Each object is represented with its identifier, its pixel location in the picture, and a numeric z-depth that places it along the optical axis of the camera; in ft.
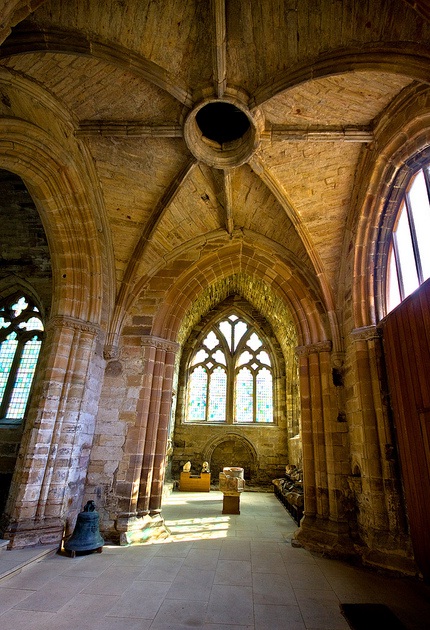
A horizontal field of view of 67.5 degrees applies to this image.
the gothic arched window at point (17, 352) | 24.70
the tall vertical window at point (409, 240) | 15.25
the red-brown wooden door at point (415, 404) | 13.44
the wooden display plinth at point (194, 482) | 34.40
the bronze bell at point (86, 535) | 14.84
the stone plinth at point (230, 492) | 24.09
